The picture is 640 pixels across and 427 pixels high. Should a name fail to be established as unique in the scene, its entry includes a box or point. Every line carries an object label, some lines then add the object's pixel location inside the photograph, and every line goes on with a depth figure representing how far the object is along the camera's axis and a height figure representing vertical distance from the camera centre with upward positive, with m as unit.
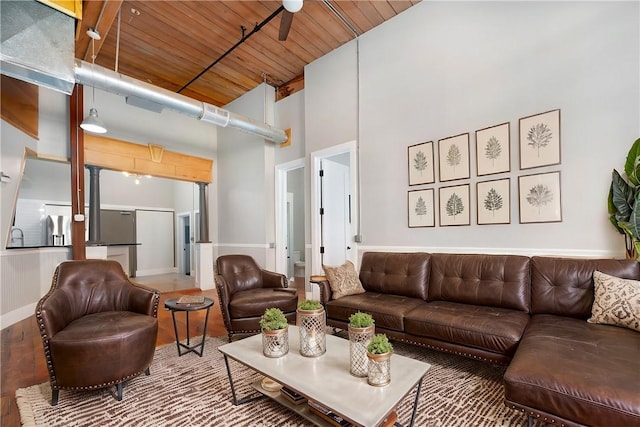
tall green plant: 2.22 +0.06
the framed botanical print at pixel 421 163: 3.52 +0.59
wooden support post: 4.71 +0.73
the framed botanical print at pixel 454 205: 3.26 +0.08
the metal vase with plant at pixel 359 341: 1.59 -0.69
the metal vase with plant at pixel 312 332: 1.84 -0.73
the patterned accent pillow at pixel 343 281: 3.25 -0.74
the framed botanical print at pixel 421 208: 3.50 +0.06
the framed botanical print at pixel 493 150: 2.99 +0.64
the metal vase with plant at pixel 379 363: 1.47 -0.74
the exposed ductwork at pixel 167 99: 3.43 +1.60
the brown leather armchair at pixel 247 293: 3.07 -0.87
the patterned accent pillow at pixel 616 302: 1.98 -0.63
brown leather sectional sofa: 1.41 -0.80
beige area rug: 1.83 -1.26
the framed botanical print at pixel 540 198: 2.72 +0.13
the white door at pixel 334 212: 4.83 +0.04
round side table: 2.67 -0.82
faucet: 5.72 -0.35
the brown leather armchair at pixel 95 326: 1.93 -0.78
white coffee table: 1.32 -0.86
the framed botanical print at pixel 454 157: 3.27 +0.62
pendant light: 4.03 +1.26
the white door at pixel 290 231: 7.63 -0.43
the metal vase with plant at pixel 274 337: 1.85 -0.76
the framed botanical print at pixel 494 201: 2.98 +0.11
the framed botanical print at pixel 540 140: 2.72 +0.67
